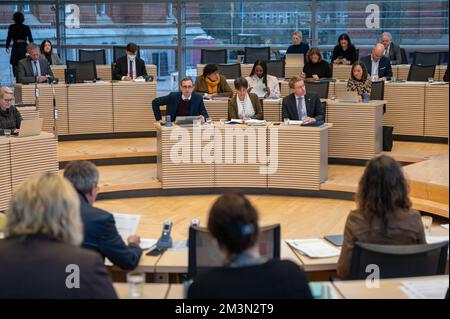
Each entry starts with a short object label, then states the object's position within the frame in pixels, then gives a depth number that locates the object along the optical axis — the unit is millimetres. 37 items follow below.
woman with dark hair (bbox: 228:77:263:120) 9859
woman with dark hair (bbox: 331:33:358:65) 13070
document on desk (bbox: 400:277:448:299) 3844
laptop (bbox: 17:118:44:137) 8336
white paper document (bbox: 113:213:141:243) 5055
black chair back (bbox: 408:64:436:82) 11953
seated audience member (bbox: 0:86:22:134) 8797
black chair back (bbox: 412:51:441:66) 13141
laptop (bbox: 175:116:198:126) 9156
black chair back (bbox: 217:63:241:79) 12945
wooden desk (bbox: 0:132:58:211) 8125
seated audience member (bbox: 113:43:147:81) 12586
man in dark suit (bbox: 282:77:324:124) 9648
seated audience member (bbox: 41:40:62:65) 13828
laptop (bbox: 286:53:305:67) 13094
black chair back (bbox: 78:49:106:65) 14508
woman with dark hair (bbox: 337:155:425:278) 4379
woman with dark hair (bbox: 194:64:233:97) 11062
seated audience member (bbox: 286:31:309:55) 13812
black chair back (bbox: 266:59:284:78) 12773
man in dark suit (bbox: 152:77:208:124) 9727
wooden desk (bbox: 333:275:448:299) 3889
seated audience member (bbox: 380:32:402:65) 12930
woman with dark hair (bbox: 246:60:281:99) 11203
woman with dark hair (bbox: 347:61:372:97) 10617
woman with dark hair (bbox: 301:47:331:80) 12234
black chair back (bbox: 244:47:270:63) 14172
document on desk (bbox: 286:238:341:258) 4863
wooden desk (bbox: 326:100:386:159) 9883
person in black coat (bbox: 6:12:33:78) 14648
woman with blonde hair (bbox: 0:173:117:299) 3275
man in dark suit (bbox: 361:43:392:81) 11844
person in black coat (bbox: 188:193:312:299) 3043
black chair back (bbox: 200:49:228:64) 14359
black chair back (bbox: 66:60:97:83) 12390
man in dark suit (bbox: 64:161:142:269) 4445
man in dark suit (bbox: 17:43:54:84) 11805
